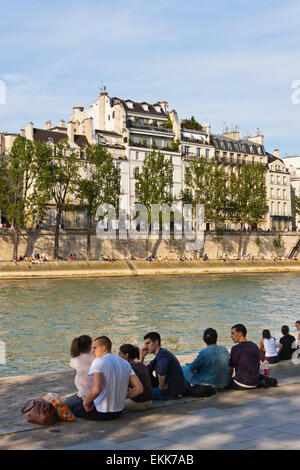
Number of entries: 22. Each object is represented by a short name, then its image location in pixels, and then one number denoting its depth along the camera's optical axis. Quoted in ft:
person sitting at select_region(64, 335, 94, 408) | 29.22
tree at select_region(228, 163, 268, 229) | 279.90
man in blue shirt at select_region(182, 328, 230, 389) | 32.99
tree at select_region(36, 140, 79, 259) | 208.44
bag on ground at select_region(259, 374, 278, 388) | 33.42
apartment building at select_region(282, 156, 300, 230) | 353.72
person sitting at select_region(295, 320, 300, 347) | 46.09
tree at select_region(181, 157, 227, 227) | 266.36
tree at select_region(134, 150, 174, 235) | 244.42
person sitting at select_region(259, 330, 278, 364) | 43.88
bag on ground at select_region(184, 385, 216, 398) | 31.78
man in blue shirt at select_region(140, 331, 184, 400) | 31.53
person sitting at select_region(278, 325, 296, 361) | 45.09
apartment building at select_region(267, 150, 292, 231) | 331.98
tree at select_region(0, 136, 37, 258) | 203.10
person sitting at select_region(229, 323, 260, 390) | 33.17
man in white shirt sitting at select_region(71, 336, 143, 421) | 27.43
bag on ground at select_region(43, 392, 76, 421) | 27.43
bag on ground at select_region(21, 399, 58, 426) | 27.07
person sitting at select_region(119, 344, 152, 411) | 29.27
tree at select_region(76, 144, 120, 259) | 220.23
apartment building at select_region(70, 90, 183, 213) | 270.26
